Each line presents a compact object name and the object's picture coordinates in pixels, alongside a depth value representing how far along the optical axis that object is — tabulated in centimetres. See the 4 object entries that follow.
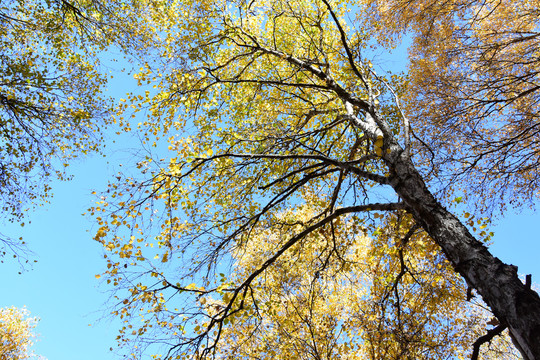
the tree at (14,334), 1282
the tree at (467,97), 517
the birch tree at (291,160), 311
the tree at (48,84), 586
